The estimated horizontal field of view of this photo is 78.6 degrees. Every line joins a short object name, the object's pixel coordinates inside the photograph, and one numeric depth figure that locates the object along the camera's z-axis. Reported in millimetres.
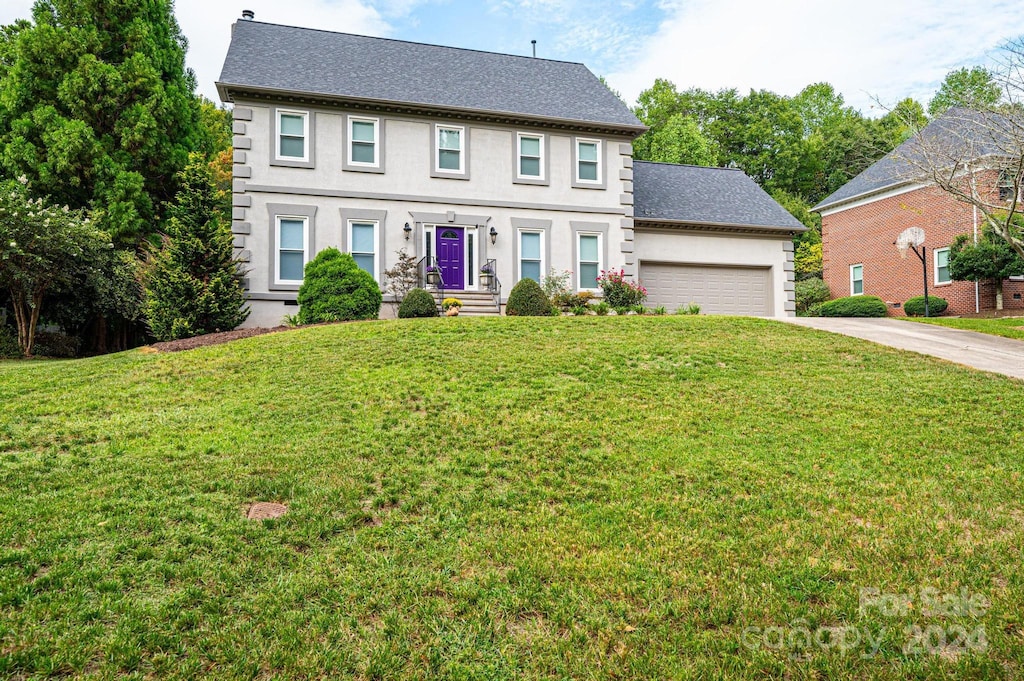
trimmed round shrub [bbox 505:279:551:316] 14797
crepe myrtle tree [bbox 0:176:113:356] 13375
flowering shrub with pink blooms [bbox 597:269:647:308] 16922
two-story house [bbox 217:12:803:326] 15953
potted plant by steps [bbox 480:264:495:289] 17077
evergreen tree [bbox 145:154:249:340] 13492
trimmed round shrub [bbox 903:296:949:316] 21625
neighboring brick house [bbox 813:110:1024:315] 21625
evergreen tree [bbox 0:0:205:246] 17156
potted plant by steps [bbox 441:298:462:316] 15258
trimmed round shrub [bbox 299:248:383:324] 13734
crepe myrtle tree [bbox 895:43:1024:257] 11281
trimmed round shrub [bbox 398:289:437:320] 14492
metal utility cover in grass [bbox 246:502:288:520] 4625
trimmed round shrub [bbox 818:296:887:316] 22312
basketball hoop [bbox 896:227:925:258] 20484
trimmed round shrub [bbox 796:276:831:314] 28062
